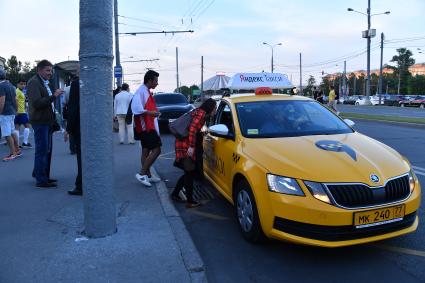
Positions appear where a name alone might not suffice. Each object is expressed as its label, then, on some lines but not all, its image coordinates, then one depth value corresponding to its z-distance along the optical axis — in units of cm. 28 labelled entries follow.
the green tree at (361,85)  12050
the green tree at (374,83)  11638
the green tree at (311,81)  13112
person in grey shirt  950
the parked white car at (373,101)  5652
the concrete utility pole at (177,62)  7227
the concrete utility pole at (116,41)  2835
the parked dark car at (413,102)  4909
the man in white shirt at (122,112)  1285
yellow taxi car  388
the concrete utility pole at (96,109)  423
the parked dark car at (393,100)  5385
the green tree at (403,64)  9926
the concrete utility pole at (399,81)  9548
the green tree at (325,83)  11019
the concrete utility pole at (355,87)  11362
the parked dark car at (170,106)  1582
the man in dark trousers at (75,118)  636
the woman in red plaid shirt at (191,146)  580
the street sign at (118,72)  2784
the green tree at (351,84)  12250
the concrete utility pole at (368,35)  4344
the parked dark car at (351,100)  6611
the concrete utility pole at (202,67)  7975
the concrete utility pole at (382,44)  5559
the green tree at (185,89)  12856
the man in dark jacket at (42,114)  661
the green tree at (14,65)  8360
